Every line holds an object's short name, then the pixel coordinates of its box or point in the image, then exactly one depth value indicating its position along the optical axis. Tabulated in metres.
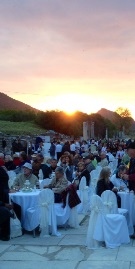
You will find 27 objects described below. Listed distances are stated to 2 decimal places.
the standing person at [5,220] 6.66
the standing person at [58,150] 21.08
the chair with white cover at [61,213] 7.60
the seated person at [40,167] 10.01
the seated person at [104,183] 7.11
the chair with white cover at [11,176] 9.36
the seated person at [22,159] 11.14
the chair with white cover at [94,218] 6.22
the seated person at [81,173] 10.06
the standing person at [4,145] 26.00
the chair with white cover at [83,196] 9.24
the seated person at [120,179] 8.09
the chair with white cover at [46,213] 7.08
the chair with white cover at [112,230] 6.19
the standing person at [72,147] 21.55
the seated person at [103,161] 13.14
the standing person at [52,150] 20.88
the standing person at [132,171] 6.66
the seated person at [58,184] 7.77
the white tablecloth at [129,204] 7.09
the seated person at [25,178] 8.22
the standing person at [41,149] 22.90
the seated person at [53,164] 10.57
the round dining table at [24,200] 7.47
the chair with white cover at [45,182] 8.47
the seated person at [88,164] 11.21
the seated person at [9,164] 12.30
